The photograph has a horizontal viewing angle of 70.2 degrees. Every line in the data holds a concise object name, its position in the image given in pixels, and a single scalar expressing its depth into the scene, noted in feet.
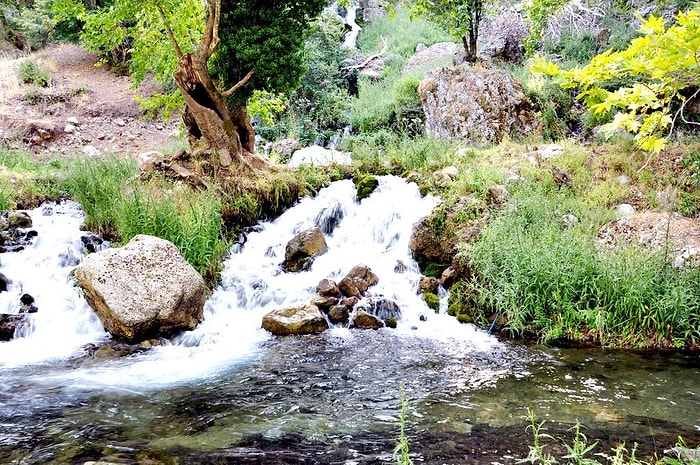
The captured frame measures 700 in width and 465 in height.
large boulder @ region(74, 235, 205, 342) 20.48
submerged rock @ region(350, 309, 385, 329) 22.54
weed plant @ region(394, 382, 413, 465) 6.90
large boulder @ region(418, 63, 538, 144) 42.09
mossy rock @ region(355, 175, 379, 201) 33.42
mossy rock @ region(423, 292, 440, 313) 24.08
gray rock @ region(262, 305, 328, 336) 21.80
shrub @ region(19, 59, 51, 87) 60.59
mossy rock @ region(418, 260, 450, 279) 26.45
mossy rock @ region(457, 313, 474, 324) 22.80
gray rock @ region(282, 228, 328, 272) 28.04
